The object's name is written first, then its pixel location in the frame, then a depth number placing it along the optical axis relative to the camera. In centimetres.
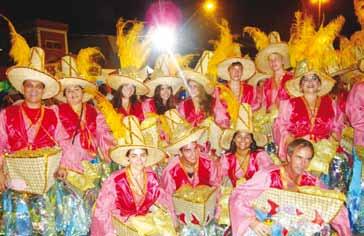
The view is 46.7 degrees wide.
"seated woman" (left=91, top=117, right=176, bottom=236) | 393
